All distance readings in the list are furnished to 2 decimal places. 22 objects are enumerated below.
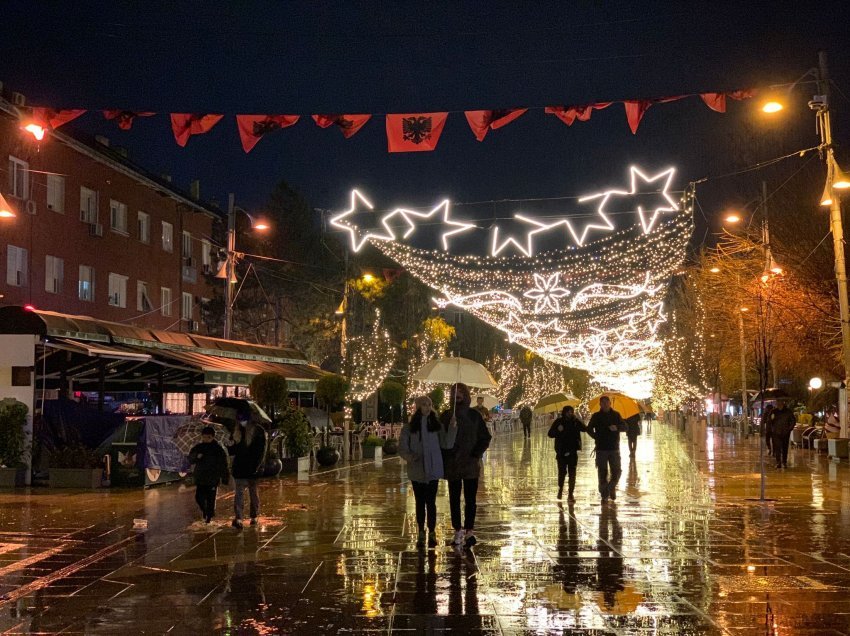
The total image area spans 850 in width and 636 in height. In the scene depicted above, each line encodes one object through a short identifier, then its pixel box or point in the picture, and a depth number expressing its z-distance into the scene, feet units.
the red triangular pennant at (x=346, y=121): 60.39
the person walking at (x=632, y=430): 91.46
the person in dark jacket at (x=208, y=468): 43.86
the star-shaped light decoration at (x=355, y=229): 81.46
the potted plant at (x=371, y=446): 104.83
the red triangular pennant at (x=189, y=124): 59.47
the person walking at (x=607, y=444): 53.47
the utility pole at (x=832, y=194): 70.69
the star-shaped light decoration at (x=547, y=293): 106.31
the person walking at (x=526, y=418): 159.74
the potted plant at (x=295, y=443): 78.69
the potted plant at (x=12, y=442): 65.57
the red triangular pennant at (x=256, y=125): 59.72
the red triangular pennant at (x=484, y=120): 58.65
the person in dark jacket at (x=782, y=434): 86.06
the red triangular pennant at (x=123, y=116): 59.62
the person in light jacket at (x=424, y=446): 37.58
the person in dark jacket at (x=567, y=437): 55.98
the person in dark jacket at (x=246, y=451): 43.37
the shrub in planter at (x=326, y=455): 88.53
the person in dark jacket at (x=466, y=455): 38.09
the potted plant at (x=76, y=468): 65.21
